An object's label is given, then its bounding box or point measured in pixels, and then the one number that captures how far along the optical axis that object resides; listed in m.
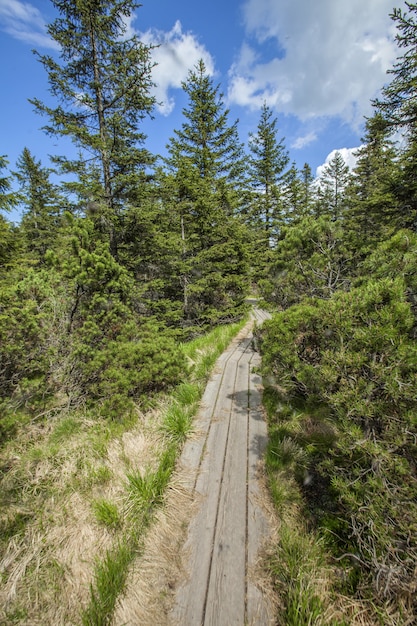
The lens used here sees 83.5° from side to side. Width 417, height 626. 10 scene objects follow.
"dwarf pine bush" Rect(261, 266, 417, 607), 1.46
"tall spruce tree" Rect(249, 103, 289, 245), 18.38
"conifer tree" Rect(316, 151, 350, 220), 26.29
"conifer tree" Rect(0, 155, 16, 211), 5.94
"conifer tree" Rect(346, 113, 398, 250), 7.46
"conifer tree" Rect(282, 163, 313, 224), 18.41
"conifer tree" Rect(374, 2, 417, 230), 6.79
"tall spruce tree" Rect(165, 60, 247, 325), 9.44
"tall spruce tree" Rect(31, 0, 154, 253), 7.07
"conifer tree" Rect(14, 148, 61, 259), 17.45
